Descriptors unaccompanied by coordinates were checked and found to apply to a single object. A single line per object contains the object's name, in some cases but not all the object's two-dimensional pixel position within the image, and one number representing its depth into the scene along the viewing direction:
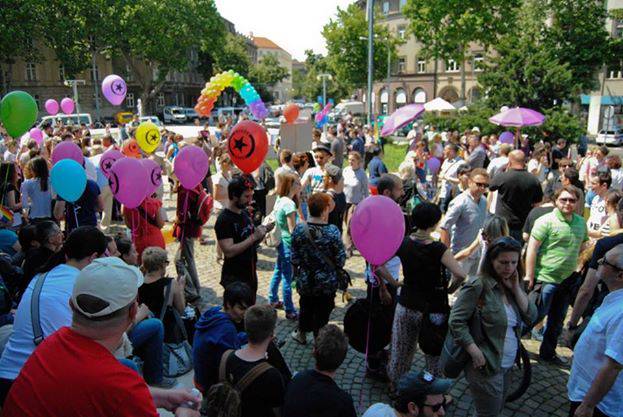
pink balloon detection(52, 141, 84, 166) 7.03
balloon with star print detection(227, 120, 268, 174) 5.93
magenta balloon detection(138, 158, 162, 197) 5.50
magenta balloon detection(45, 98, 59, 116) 15.54
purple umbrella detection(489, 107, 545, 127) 10.55
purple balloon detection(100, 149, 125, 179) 7.73
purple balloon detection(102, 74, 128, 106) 12.95
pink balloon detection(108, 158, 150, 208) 5.27
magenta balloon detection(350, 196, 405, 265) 3.76
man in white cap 1.64
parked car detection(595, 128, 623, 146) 29.09
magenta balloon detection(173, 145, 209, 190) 5.78
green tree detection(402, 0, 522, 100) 33.00
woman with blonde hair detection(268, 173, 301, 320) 5.36
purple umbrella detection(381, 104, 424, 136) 9.67
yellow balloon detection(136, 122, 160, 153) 9.57
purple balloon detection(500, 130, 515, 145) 12.67
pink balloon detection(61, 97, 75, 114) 15.90
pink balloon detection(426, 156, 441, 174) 10.50
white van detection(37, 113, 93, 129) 25.16
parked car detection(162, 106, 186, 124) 48.69
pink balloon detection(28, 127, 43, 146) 11.28
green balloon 7.57
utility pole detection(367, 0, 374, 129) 16.03
